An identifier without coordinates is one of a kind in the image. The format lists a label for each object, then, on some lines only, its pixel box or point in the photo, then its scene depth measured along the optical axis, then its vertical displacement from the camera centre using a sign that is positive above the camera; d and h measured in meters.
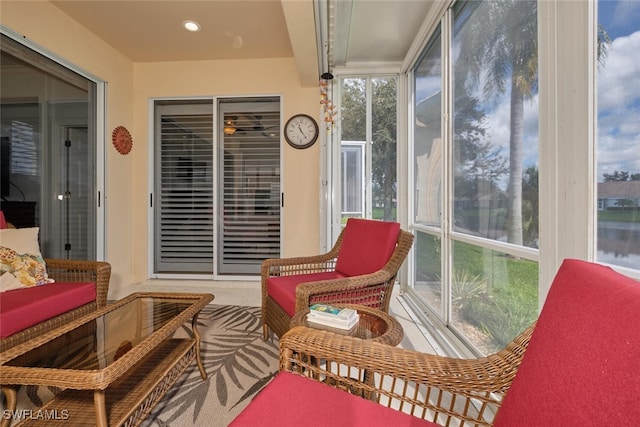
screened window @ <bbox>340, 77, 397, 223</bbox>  3.29 +0.79
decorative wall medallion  3.26 +0.89
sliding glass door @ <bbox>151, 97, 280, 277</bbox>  3.62 +0.35
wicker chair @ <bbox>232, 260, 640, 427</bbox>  0.42 -0.35
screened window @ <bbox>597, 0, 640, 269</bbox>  0.84 +0.25
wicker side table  1.10 -0.48
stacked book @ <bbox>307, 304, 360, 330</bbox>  1.15 -0.43
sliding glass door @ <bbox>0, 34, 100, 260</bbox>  2.30 +0.58
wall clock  3.44 +1.02
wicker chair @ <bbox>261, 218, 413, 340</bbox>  1.48 -0.41
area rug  1.32 -0.93
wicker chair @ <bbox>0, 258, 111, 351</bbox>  1.94 -0.41
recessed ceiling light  2.78 +1.89
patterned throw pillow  1.69 -0.28
